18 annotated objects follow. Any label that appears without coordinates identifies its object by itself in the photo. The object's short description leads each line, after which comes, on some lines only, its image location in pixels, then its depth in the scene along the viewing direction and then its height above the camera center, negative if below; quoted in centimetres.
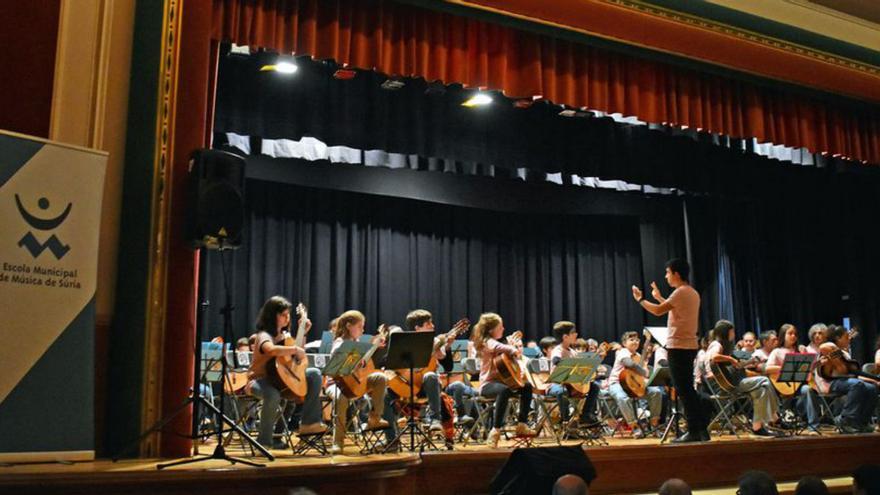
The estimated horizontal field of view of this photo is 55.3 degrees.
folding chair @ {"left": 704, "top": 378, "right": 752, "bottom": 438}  938 -41
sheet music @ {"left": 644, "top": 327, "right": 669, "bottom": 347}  927 +42
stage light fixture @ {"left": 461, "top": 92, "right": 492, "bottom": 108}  1086 +354
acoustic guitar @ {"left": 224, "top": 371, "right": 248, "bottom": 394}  909 -6
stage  457 -68
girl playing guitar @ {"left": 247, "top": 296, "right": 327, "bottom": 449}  702 +15
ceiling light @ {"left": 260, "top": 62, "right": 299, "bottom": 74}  1005 +365
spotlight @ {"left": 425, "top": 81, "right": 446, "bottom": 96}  1051 +355
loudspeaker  564 +116
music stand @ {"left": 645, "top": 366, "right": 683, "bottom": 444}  941 -8
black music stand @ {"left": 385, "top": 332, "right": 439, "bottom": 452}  705 +19
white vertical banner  467 +46
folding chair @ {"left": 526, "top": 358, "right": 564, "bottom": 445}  948 -15
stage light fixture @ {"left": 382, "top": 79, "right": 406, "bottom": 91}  1041 +357
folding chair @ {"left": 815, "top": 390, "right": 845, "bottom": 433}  1021 -46
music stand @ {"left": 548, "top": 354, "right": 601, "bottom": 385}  866 +2
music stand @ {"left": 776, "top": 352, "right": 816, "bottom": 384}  952 +3
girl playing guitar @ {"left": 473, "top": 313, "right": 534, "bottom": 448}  820 +4
